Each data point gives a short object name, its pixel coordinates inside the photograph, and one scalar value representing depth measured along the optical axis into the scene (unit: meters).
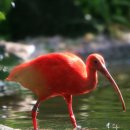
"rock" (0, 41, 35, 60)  28.76
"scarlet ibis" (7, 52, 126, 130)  16.69
